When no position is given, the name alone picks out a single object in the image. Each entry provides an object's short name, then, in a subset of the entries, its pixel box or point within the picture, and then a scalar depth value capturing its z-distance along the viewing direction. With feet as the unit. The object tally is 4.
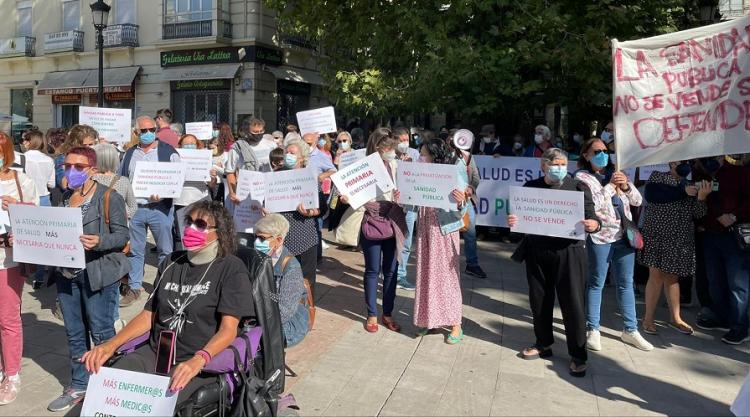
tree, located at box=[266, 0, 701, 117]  32.73
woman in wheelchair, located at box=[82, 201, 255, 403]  11.27
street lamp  48.93
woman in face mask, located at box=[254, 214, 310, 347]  14.45
